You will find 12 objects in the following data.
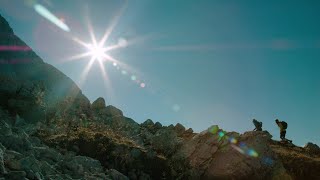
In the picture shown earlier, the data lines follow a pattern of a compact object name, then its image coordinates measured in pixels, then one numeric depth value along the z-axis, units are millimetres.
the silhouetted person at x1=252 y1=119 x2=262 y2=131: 31203
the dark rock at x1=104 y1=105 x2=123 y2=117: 30543
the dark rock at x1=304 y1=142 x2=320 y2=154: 26766
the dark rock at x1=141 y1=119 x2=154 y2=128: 31593
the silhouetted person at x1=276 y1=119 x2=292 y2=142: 30795
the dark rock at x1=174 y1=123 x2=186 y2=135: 32434
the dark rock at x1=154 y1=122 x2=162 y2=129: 31587
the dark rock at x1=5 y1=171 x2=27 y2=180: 10190
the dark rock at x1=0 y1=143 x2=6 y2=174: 10134
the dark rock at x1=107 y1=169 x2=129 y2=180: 15713
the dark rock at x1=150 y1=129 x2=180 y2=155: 22098
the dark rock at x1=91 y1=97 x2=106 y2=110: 31306
